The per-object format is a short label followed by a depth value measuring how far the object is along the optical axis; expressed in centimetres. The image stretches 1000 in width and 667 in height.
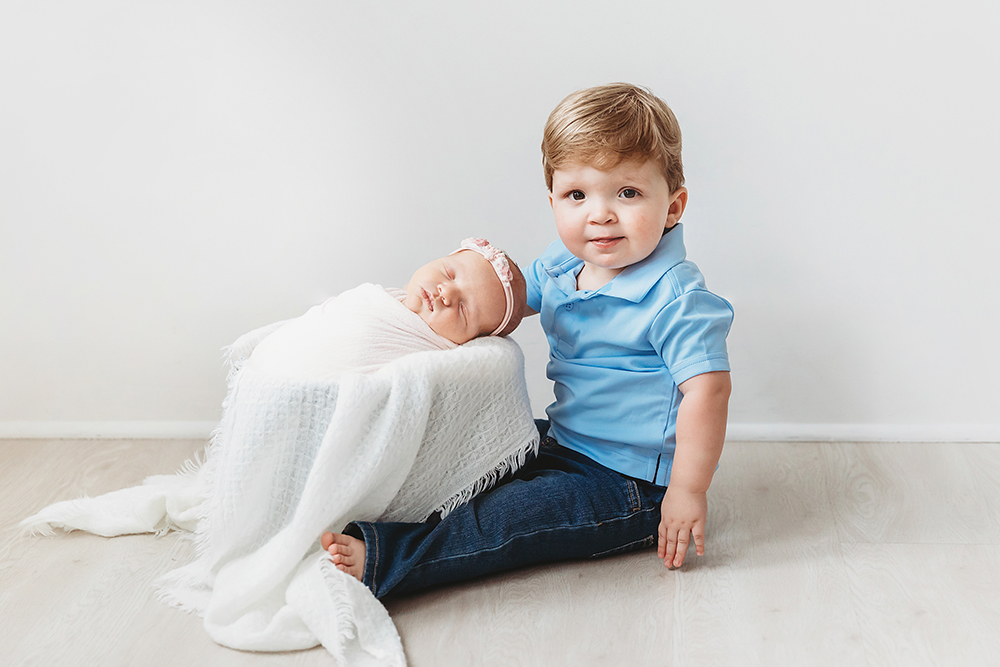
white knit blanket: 102
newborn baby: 110
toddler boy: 110
